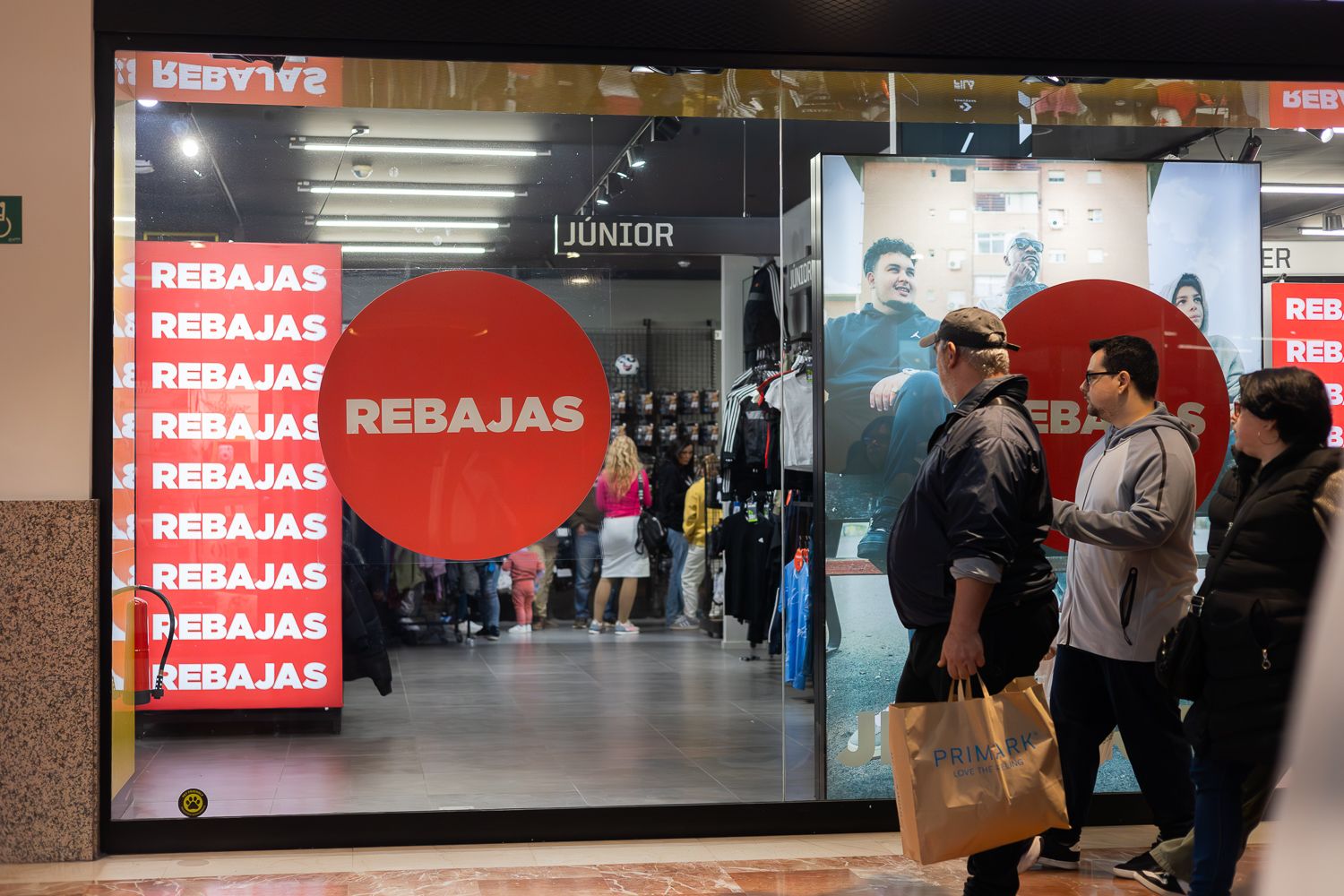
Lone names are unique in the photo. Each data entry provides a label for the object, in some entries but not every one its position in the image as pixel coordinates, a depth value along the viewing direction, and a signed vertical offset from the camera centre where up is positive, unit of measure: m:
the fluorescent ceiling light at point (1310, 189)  4.89 +0.94
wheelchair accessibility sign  4.14 +0.72
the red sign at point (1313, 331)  4.91 +0.42
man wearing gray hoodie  3.74 -0.42
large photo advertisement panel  4.64 +0.47
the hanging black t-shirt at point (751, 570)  4.64 -0.45
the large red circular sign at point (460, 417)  4.43 +0.10
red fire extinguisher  4.34 -0.66
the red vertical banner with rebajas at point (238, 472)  4.37 -0.09
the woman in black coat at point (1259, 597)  3.08 -0.37
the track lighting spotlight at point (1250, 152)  4.88 +1.08
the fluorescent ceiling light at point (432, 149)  4.46 +1.02
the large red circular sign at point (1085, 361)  4.66 +0.28
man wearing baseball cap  3.21 -0.27
